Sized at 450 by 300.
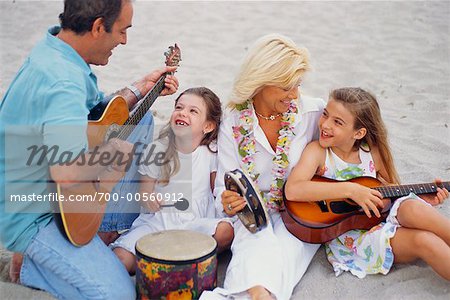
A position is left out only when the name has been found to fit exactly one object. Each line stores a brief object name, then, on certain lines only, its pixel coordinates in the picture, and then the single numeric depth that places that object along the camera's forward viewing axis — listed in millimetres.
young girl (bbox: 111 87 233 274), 3266
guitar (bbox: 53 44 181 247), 2562
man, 2508
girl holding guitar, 2887
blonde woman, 2918
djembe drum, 2686
